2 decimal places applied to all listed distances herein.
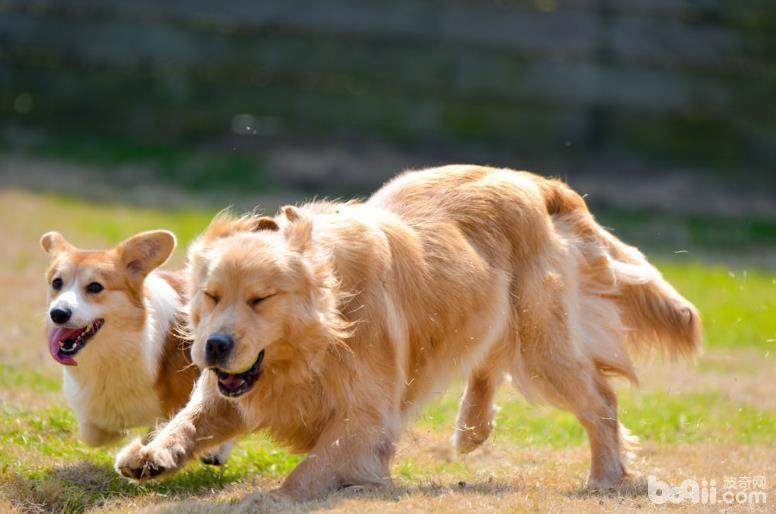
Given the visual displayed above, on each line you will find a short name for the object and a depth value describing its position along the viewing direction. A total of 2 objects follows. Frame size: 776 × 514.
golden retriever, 11.08
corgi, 13.18
